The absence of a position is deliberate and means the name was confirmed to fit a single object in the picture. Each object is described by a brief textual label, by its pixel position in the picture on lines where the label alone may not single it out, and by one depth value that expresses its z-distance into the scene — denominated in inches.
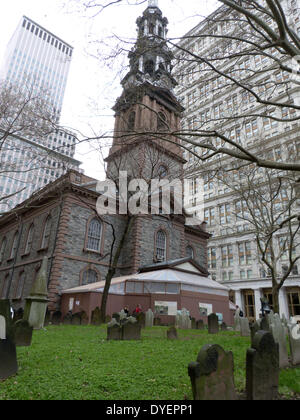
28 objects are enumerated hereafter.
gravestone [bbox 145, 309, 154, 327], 591.8
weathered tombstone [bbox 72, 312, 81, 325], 633.0
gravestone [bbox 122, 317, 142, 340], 359.5
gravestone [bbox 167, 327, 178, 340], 376.5
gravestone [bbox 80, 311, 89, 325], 632.9
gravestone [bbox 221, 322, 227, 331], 646.8
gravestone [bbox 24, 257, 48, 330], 444.8
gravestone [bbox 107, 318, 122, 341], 357.7
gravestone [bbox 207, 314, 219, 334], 509.0
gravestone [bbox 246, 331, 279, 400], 141.3
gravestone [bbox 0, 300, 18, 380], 183.3
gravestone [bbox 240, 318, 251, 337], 462.9
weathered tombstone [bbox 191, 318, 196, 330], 598.2
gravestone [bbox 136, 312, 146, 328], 538.4
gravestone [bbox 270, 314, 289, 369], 228.5
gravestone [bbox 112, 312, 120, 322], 500.7
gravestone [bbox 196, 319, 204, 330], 585.0
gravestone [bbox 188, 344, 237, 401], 127.0
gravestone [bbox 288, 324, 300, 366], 242.4
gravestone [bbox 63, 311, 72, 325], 644.7
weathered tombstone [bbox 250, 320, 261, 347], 320.3
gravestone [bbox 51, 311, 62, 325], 639.1
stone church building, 802.2
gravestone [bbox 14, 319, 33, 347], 301.9
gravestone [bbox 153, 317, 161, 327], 670.1
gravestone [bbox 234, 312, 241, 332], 613.8
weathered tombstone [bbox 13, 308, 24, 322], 589.8
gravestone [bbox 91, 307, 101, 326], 584.8
